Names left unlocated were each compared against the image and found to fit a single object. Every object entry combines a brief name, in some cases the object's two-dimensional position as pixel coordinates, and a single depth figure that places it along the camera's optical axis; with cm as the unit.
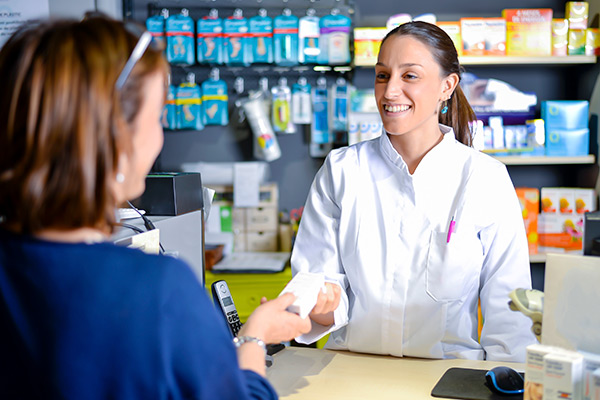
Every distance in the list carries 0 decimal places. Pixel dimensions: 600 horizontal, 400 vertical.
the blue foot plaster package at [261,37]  334
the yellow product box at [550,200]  322
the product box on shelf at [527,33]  313
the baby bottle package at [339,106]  336
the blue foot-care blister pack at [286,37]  334
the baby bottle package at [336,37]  330
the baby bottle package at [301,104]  343
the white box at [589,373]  107
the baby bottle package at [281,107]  345
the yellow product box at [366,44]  316
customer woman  70
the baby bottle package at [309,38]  335
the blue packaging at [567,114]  318
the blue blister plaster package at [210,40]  336
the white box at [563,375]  106
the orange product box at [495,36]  315
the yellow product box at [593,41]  315
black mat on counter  133
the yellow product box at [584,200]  317
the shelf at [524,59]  315
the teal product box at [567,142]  319
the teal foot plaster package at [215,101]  344
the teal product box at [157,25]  342
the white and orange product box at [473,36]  315
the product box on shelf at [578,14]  312
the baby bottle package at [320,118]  343
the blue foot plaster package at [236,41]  334
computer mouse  133
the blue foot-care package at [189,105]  344
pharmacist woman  174
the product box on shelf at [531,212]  319
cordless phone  160
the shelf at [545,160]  318
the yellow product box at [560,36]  316
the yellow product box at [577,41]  317
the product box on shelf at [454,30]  313
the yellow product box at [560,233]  317
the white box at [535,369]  110
